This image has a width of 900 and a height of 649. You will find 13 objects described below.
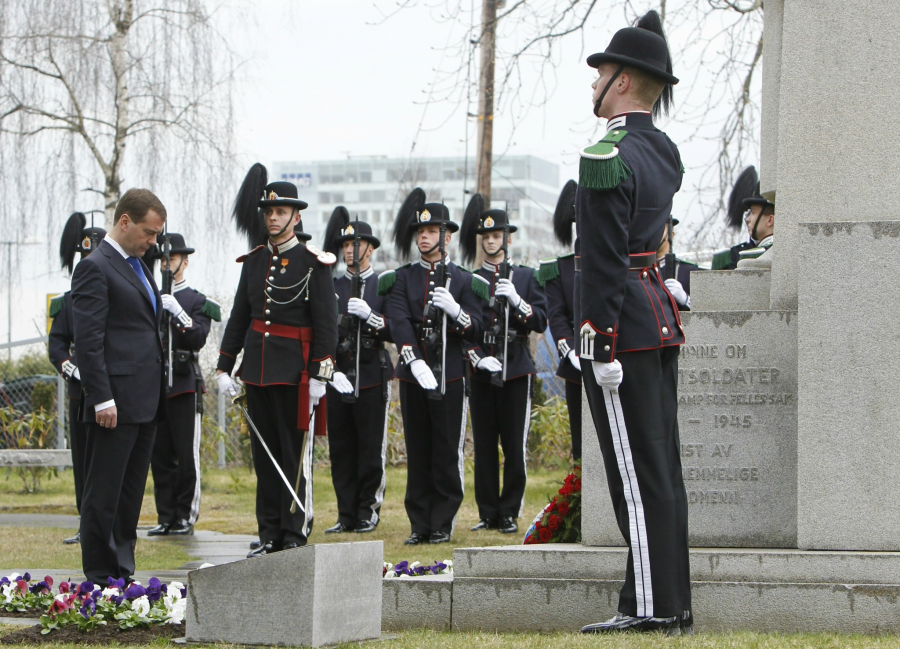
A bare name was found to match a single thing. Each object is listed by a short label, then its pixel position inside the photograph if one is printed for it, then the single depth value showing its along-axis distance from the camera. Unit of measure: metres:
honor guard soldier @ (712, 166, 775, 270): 17.98
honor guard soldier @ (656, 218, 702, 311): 16.67
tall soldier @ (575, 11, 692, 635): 9.10
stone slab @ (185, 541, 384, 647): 8.55
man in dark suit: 12.13
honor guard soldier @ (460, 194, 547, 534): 18.75
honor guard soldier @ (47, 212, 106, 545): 17.05
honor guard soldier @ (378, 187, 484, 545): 17.59
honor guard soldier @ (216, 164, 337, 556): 15.23
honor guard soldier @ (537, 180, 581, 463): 17.17
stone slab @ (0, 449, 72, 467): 25.84
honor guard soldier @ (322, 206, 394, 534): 18.91
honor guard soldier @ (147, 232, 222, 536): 19.78
